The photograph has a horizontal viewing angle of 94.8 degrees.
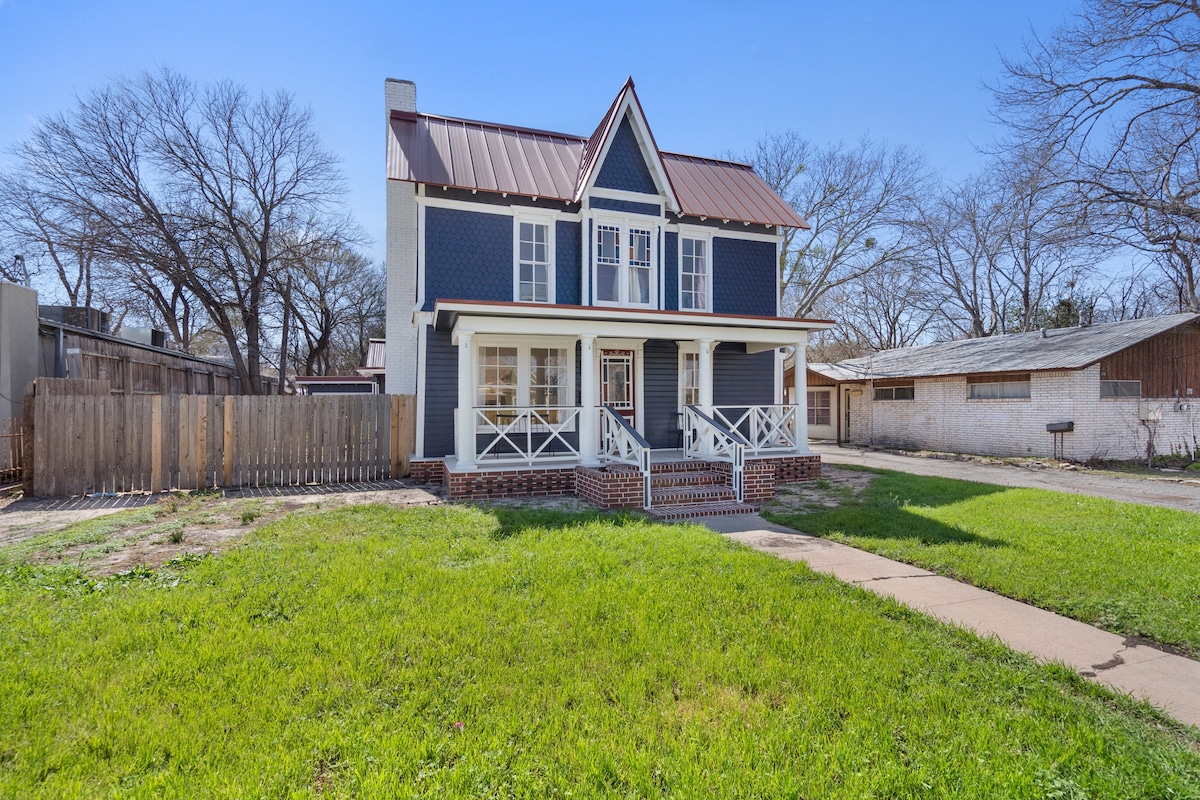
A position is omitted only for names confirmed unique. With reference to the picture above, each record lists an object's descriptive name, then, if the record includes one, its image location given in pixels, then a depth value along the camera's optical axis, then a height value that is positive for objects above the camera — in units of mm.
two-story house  10102 +1936
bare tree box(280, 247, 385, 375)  30594 +6013
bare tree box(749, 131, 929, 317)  26266 +10181
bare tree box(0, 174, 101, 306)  18312 +6287
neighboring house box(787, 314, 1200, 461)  15219 +395
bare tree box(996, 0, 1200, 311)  15898 +8559
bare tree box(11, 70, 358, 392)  18484 +7585
